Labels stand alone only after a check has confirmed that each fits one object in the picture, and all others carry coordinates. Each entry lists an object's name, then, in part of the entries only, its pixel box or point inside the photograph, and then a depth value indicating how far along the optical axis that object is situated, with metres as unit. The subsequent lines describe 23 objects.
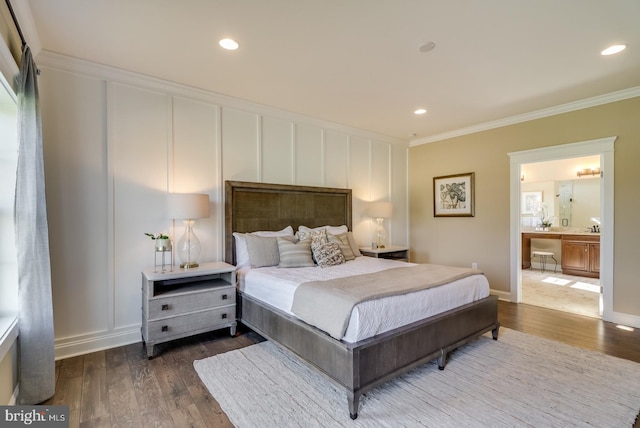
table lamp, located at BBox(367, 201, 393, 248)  4.94
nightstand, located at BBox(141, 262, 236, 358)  2.74
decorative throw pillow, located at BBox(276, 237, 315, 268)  3.45
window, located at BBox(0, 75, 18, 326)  2.15
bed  1.99
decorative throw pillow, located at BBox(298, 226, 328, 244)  3.77
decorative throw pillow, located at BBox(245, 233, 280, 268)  3.47
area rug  1.92
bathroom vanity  6.08
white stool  6.94
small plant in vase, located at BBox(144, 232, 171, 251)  3.02
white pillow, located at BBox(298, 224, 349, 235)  4.20
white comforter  2.06
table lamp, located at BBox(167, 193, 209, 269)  3.00
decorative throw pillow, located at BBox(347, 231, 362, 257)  4.33
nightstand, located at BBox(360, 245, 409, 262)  4.75
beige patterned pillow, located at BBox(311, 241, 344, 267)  3.57
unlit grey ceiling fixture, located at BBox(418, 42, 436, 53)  2.54
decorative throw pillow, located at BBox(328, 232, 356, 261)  3.96
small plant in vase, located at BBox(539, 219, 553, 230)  7.30
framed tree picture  5.07
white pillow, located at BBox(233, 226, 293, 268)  3.57
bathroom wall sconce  6.62
